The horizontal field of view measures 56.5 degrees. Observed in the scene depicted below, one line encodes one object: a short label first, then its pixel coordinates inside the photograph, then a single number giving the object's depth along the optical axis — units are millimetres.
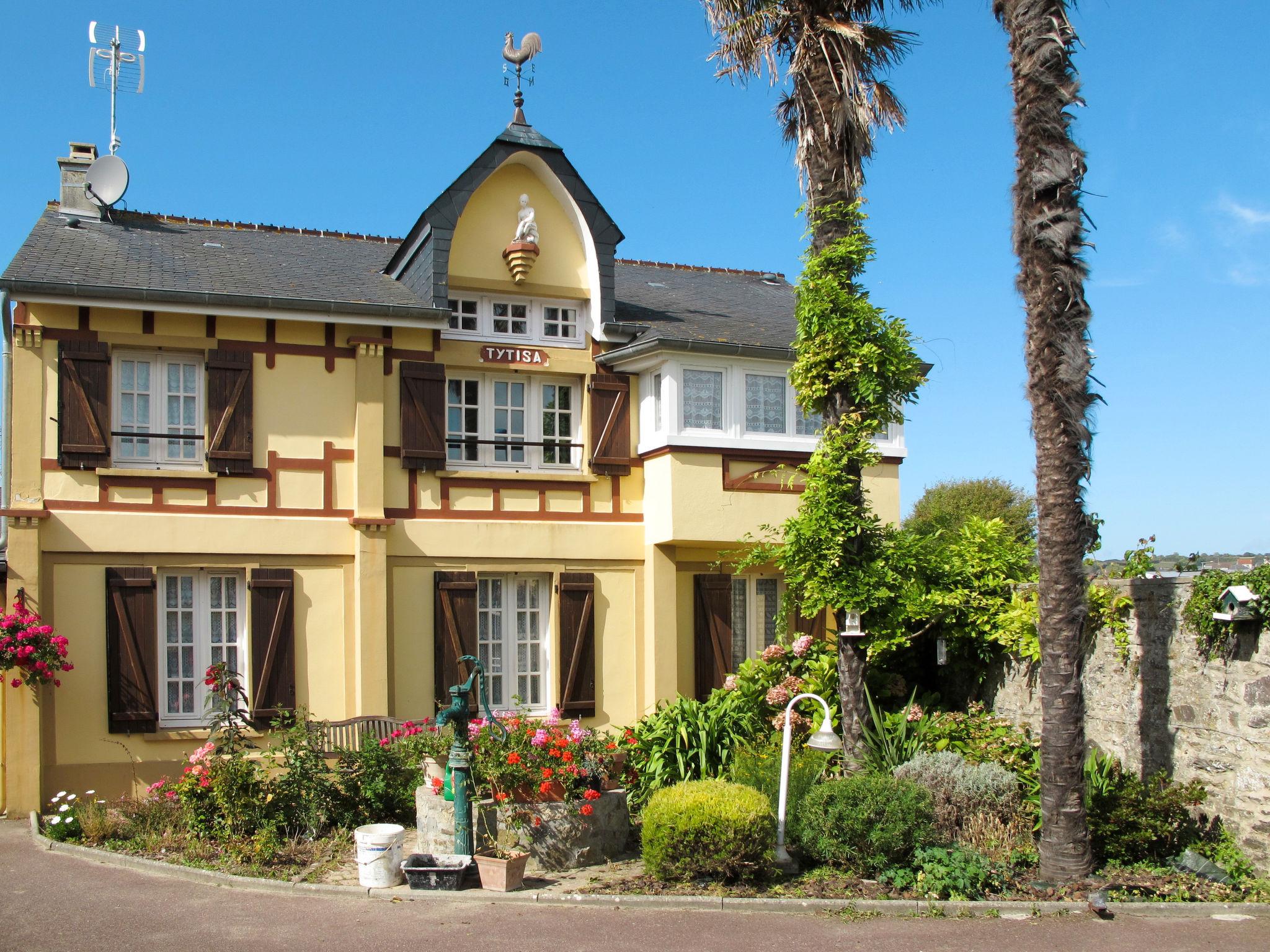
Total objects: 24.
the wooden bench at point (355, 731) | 12719
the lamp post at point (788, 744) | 9172
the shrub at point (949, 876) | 9016
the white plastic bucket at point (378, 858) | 9344
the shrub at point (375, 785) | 11141
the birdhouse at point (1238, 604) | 8844
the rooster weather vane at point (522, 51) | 15000
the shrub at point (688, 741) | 12141
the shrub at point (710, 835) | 9047
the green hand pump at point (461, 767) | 9461
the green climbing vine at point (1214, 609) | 8891
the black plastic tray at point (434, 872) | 9250
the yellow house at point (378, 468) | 12578
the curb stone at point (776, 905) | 8711
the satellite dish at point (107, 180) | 14711
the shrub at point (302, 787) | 10719
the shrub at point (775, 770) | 10336
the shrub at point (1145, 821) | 9328
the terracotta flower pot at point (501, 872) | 9188
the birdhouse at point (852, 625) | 11008
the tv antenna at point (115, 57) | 15812
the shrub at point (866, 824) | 9359
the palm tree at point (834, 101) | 11094
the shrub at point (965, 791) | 9883
